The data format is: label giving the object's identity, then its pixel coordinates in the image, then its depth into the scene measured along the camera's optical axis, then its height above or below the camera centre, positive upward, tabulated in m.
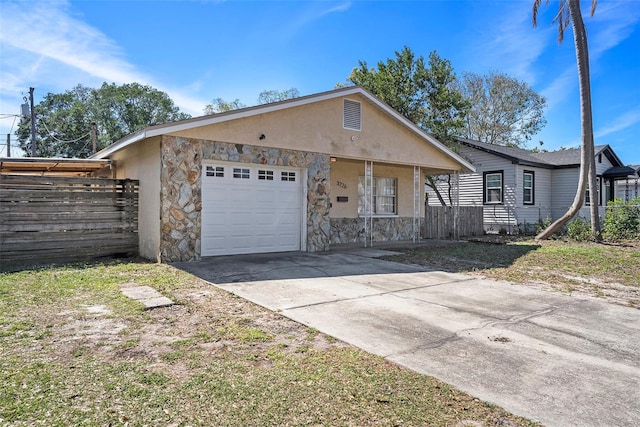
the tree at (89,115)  36.34 +9.31
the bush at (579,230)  14.44 -0.83
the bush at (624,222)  14.70 -0.53
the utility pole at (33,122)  24.72 +5.82
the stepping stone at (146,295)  5.43 -1.29
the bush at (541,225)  16.48 -0.76
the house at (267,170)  8.98 +1.09
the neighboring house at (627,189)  27.77 +1.40
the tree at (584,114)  14.06 +3.42
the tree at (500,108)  31.36 +8.23
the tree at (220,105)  38.41 +10.39
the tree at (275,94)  38.28 +11.39
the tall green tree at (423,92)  19.38 +5.93
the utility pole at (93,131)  22.37 +4.60
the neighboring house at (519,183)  18.92 +1.28
